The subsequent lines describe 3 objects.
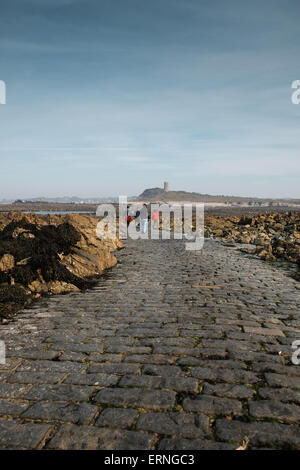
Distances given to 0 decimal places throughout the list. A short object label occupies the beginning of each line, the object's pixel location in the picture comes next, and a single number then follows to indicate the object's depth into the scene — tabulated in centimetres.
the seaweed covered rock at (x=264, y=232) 1415
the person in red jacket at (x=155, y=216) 3525
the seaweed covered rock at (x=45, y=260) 750
